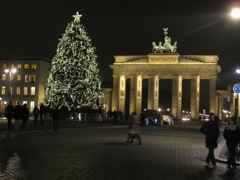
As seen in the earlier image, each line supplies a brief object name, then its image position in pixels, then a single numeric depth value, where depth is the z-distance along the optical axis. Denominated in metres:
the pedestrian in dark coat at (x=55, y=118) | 24.90
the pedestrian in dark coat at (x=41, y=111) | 30.69
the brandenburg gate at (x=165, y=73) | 72.20
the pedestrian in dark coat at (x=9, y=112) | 23.87
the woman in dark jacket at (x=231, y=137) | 11.84
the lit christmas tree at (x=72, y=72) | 41.56
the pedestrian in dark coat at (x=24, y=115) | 23.67
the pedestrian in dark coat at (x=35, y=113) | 31.03
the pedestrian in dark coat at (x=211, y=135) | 12.04
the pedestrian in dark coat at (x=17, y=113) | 23.45
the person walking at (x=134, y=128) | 18.41
